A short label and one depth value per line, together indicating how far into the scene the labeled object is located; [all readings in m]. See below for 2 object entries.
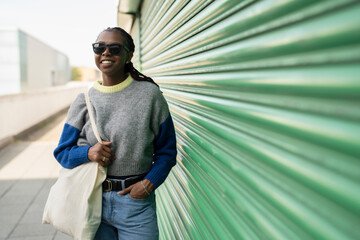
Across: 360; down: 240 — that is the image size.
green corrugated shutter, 0.65
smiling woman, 1.83
